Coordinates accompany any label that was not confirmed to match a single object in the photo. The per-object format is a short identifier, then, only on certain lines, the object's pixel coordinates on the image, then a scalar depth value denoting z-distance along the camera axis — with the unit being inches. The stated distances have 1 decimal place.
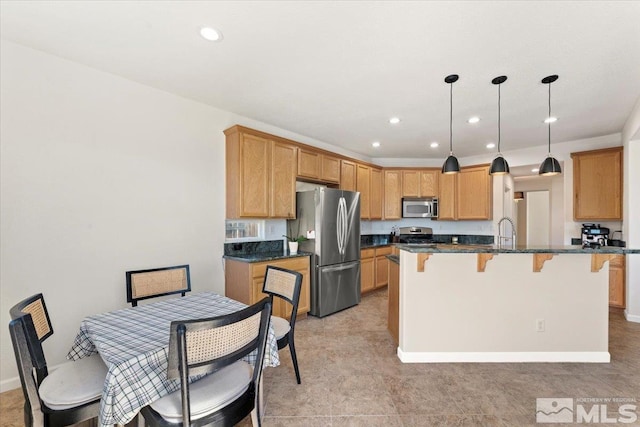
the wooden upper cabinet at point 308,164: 159.8
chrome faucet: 152.0
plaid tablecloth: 46.8
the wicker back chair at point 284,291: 84.9
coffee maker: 165.3
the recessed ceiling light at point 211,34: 76.3
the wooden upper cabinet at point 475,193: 202.2
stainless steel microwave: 218.8
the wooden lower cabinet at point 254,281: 125.0
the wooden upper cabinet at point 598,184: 159.8
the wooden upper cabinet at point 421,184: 220.4
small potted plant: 150.6
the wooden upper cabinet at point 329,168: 172.9
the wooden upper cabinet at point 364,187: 201.0
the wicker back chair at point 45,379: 47.8
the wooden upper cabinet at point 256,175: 132.0
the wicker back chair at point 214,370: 46.8
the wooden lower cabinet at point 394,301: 114.3
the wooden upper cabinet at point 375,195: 210.8
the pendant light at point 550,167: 108.8
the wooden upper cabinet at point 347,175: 186.5
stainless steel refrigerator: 151.5
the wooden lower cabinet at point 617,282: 154.8
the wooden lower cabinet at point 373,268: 190.2
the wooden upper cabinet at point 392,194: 220.2
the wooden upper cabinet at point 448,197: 215.3
